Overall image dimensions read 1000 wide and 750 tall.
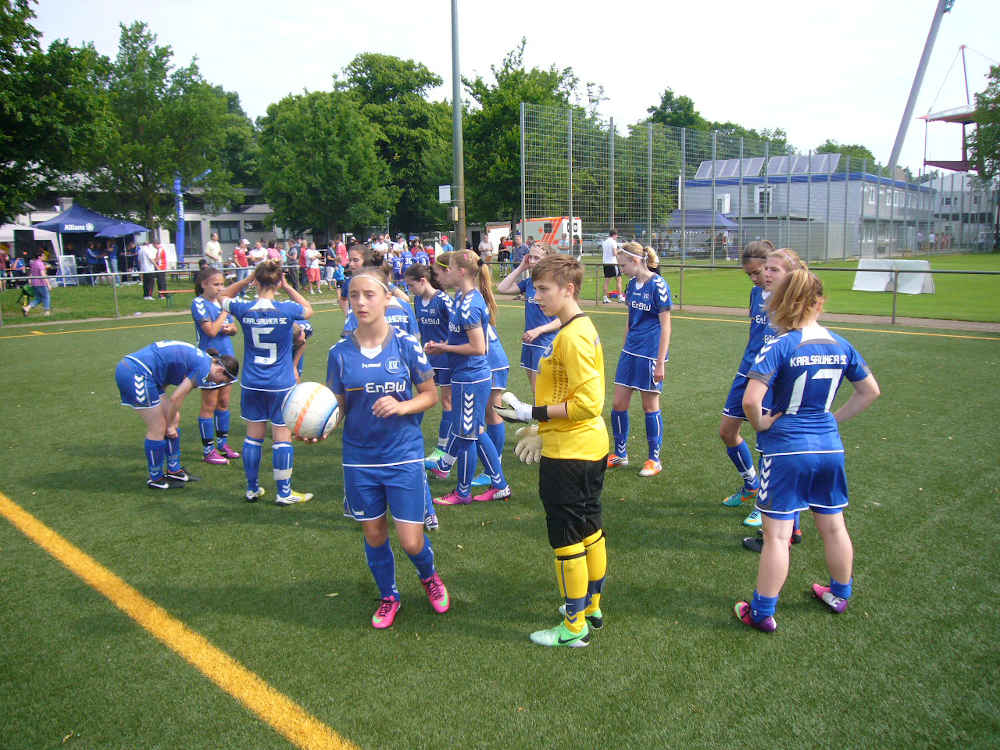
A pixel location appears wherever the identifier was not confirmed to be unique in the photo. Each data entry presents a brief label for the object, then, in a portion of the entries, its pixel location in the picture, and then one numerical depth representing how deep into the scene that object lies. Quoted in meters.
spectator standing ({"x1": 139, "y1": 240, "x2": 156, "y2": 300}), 23.09
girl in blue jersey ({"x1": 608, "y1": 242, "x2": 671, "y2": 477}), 6.08
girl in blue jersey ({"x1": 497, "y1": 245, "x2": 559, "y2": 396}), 6.49
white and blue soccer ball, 3.88
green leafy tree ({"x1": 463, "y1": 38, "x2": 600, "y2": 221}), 33.16
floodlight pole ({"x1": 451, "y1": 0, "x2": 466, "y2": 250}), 19.11
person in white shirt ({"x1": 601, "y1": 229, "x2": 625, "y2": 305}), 20.09
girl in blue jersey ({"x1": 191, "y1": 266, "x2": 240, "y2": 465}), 6.75
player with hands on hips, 3.51
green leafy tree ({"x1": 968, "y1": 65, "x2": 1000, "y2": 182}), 50.66
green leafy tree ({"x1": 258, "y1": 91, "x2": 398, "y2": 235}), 44.75
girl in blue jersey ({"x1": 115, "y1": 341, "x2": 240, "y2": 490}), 5.87
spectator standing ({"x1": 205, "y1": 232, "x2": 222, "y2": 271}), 22.81
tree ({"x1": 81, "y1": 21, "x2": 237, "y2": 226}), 37.00
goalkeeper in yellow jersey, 3.34
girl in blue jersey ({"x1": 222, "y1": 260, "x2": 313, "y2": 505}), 5.61
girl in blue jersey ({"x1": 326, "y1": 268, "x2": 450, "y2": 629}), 3.62
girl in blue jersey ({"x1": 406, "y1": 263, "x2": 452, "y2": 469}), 6.11
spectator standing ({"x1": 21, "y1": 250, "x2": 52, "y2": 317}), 19.39
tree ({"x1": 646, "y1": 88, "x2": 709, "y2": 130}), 82.62
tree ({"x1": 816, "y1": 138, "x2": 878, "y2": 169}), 115.64
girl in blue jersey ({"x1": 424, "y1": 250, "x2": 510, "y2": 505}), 5.36
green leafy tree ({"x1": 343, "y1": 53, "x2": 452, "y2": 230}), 56.44
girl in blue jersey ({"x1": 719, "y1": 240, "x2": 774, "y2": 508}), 5.30
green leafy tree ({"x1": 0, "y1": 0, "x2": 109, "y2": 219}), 18.70
